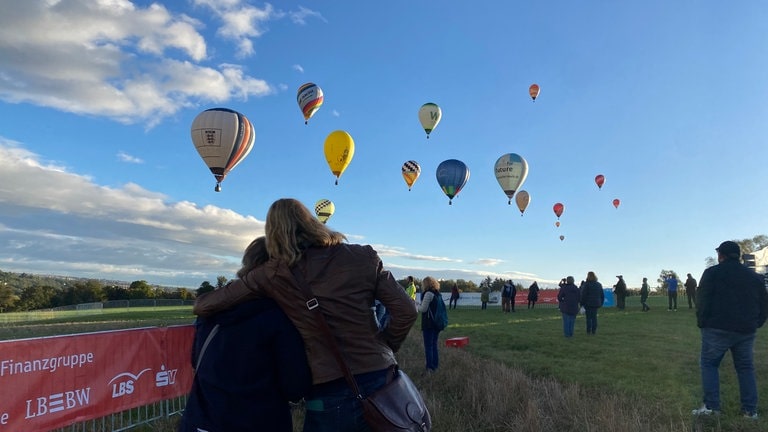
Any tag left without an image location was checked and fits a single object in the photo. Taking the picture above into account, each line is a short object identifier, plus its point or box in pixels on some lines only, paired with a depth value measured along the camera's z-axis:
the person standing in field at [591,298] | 14.34
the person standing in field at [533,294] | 30.05
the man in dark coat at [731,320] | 5.99
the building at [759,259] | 29.72
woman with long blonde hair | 2.61
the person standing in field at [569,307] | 13.88
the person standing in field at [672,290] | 23.98
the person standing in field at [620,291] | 24.15
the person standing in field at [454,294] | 31.77
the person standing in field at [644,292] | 23.88
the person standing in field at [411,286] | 16.16
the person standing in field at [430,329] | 9.05
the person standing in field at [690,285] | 22.78
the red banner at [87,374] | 4.71
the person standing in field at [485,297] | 30.17
